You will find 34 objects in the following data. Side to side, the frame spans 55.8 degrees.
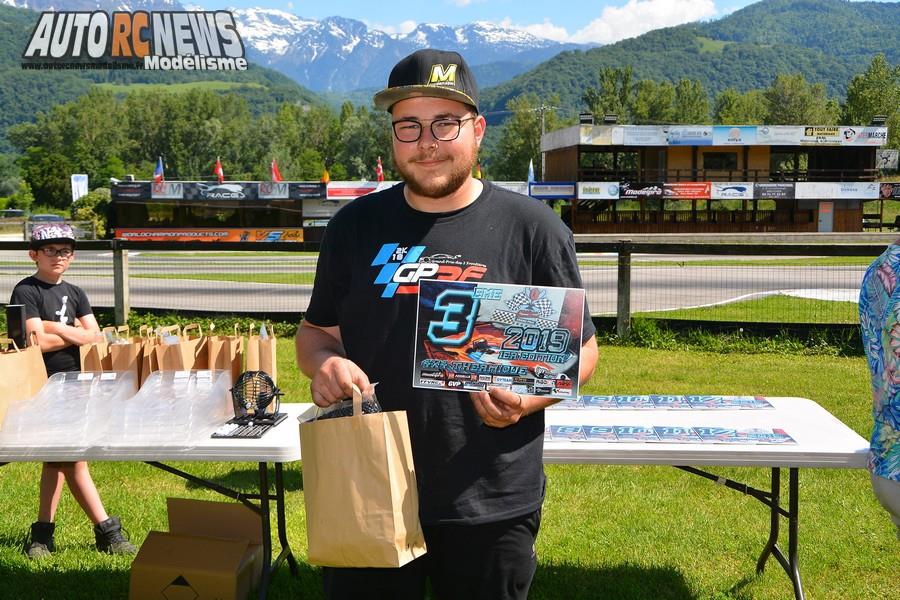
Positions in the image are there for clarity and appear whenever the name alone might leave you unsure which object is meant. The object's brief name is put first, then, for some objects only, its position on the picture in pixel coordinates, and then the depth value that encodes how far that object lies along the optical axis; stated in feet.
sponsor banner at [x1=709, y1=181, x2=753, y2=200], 170.50
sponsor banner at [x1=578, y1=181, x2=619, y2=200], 170.30
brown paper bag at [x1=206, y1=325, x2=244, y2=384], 14.21
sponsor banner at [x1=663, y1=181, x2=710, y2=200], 170.40
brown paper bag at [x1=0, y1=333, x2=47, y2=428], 11.80
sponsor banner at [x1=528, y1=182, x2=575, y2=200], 169.58
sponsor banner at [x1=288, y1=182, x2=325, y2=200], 152.15
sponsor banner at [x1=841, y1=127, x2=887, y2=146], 176.86
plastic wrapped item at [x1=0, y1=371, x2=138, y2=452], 11.73
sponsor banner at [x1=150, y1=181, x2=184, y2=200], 149.18
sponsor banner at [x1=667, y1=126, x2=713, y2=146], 176.96
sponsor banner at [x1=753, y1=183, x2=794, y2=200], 170.30
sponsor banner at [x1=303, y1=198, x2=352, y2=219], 155.74
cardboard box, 13.00
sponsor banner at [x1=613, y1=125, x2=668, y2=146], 175.52
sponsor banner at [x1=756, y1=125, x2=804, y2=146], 176.45
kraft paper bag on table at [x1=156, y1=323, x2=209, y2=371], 13.69
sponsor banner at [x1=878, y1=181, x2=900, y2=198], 176.86
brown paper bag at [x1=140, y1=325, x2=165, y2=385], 13.93
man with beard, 7.65
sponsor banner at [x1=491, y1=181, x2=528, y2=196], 163.42
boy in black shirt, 15.21
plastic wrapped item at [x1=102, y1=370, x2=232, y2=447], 11.77
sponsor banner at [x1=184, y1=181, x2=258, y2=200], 150.30
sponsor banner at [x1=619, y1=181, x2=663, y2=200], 169.37
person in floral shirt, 8.36
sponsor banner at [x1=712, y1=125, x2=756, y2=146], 177.47
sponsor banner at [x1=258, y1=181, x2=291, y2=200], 150.09
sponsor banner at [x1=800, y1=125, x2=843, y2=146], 176.86
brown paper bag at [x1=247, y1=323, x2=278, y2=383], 14.06
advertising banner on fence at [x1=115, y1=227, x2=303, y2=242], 150.51
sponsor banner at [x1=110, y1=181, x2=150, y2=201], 149.28
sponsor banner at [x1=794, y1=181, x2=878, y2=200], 171.57
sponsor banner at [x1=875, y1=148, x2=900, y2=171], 193.68
